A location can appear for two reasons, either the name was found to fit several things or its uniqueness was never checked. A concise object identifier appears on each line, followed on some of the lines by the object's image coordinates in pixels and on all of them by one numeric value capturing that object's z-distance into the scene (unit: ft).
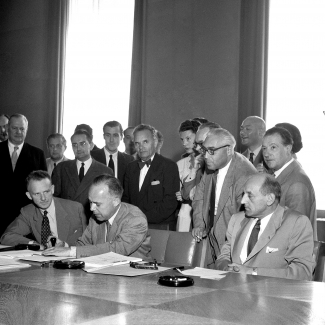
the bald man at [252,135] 16.35
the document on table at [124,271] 8.82
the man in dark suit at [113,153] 19.15
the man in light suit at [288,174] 11.99
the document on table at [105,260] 9.57
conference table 6.10
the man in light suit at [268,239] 10.04
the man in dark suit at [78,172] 16.97
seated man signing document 11.72
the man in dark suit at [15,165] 17.69
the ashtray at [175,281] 7.88
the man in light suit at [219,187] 13.00
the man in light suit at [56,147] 20.83
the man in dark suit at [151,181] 15.52
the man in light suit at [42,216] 14.12
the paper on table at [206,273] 8.64
